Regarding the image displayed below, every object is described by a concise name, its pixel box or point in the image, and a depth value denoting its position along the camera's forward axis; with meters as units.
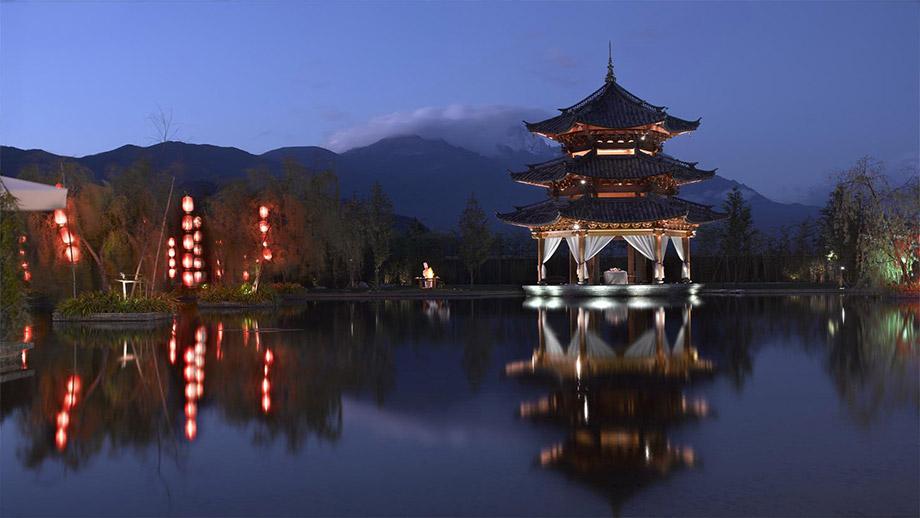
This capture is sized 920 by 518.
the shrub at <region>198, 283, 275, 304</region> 24.86
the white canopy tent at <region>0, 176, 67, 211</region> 11.01
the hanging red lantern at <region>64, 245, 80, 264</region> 20.40
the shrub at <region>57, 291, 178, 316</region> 18.47
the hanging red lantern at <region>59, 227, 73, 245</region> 20.19
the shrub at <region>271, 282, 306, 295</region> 28.31
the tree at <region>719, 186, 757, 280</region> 40.34
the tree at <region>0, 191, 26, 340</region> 10.64
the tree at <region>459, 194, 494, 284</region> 36.88
